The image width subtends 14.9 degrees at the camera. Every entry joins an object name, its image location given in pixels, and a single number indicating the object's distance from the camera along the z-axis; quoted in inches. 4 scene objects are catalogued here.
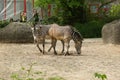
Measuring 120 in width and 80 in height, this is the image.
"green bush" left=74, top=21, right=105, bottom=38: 1213.1
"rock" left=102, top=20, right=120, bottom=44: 859.4
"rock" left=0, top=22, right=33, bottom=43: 886.4
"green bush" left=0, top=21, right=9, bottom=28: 1061.4
